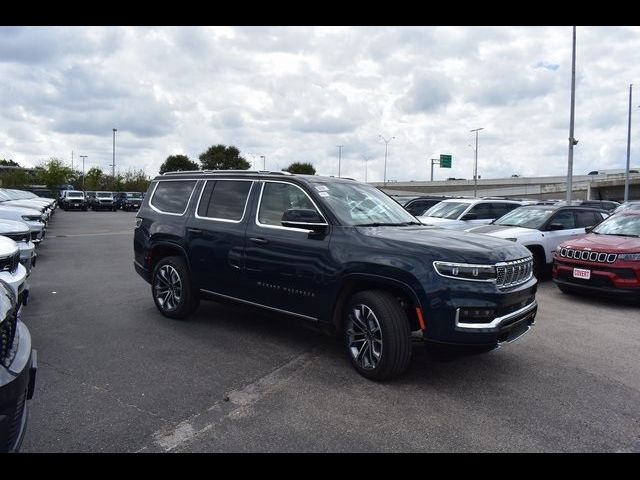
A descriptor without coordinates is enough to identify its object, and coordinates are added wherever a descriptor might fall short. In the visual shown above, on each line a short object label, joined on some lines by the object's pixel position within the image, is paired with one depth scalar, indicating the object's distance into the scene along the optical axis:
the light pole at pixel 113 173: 78.71
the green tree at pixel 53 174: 62.53
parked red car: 7.57
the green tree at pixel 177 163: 84.25
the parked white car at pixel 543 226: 9.97
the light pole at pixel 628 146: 36.59
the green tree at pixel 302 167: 76.62
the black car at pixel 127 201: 45.22
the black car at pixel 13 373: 2.36
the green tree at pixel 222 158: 79.00
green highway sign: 70.24
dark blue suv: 4.12
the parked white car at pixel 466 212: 12.91
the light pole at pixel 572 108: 23.04
